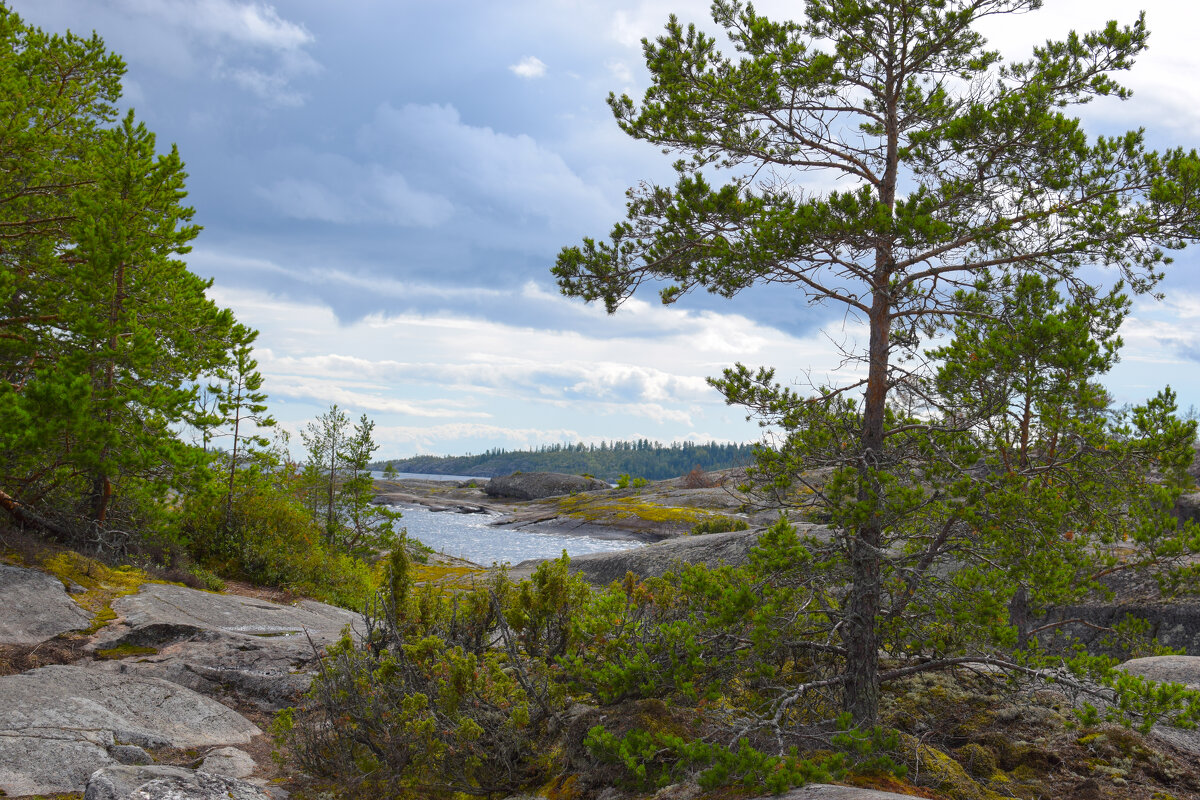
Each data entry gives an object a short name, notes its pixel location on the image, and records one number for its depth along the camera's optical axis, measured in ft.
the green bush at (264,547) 58.75
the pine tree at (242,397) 65.72
